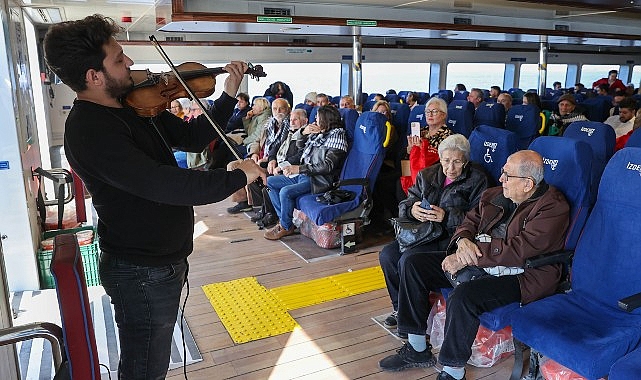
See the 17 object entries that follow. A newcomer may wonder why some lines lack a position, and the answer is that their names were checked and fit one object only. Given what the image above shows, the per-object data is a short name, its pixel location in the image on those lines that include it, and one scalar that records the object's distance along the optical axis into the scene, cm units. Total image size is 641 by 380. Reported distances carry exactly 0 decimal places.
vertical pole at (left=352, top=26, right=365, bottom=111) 757
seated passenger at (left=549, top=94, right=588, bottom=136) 606
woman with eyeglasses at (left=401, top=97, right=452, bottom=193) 382
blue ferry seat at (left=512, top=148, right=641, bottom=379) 198
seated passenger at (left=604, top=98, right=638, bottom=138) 546
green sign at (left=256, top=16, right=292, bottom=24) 573
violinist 139
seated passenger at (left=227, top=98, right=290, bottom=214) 527
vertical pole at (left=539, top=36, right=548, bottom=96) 976
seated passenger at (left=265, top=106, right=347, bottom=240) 436
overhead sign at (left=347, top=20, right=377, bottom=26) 635
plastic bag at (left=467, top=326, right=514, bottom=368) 260
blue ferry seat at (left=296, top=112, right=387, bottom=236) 416
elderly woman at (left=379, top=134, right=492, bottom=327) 287
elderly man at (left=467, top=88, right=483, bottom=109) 787
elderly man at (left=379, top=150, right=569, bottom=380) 233
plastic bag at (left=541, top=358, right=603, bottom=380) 212
